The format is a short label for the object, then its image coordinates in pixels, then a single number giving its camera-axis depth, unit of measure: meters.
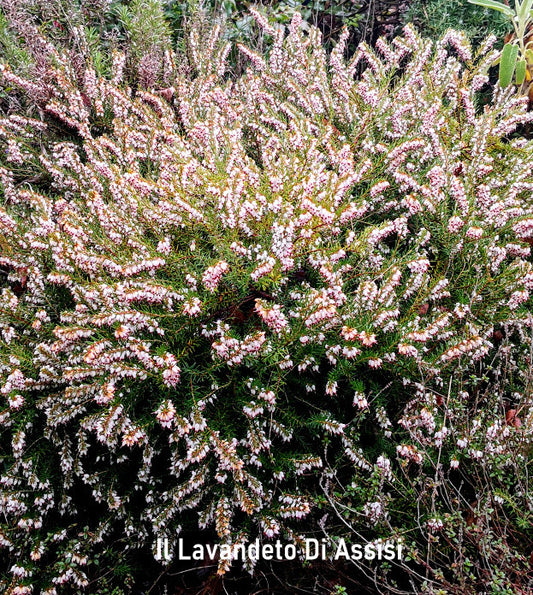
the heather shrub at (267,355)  1.90
